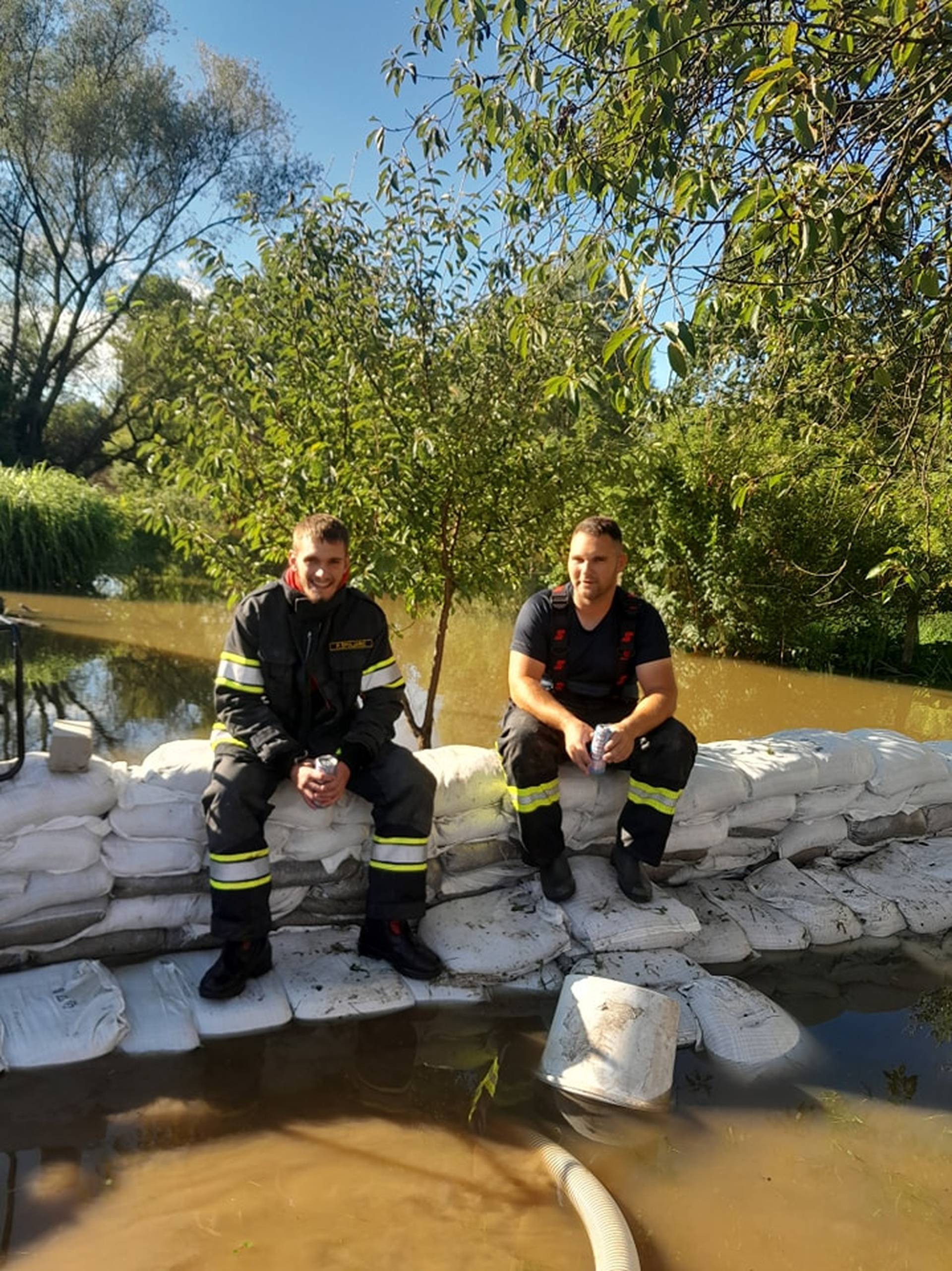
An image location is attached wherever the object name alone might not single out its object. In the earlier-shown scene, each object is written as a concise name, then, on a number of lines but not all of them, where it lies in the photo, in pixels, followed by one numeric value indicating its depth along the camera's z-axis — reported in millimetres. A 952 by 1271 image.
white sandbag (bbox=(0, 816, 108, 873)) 2588
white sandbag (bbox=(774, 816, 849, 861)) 3766
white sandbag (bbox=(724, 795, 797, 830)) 3570
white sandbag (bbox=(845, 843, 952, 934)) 3605
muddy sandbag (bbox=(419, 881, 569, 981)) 2893
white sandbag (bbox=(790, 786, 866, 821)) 3730
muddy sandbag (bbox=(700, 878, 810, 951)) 3355
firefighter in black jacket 2678
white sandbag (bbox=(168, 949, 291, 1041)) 2529
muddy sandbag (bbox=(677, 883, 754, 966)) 3227
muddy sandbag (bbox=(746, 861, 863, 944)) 3451
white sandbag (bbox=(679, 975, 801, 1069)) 2693
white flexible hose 1836
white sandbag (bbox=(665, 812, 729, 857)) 3402
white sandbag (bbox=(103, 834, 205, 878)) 2760
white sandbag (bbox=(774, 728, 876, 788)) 3713
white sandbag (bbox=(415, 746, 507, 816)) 3111
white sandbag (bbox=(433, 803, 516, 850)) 3139
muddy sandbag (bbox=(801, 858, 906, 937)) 3539
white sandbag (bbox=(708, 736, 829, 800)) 3570
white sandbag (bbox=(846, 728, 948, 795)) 3852
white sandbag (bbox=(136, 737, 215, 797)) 2844
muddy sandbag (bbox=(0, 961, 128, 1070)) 2326
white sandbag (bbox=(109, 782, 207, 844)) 2771
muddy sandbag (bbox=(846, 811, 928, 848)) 3912
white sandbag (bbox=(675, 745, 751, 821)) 3395
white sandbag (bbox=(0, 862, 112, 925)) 2598
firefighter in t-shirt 3092
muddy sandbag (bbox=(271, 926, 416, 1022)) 2680
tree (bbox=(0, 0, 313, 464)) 17938
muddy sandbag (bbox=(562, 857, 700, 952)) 3025
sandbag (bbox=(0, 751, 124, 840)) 2584
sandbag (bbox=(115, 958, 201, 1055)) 2430
